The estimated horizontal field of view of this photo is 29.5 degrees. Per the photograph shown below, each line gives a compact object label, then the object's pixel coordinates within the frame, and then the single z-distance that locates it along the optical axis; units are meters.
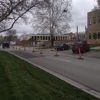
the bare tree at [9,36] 111.22
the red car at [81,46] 29.23
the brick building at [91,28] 46.34
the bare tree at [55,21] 47.31
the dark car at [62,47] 38.44
